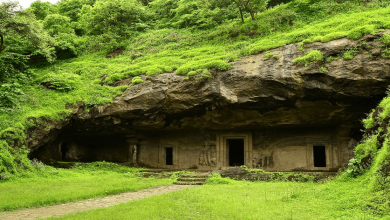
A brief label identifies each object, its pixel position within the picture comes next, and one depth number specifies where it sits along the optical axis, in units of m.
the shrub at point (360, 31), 12.67
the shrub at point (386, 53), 11.87
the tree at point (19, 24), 15.45
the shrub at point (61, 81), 17.19
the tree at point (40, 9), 31.69
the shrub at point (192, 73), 14.58
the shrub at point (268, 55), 13.89
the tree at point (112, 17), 24.67
